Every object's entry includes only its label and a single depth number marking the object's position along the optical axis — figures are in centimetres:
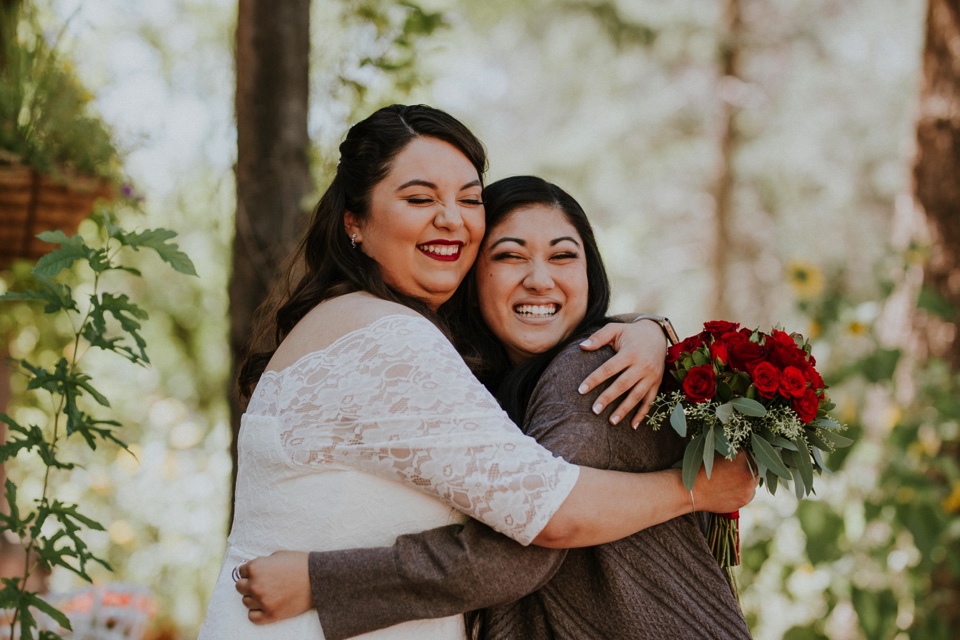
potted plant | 309
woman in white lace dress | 195
